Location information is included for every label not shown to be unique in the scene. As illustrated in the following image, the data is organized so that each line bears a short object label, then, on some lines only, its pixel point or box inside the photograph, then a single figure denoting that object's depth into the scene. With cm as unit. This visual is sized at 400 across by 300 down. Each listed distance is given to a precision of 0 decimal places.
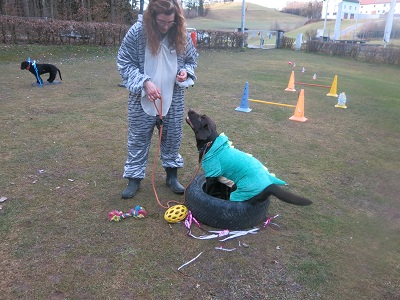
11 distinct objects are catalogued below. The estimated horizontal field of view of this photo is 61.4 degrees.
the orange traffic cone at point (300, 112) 664
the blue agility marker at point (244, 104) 707
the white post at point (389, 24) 2495
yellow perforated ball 296
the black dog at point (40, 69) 820
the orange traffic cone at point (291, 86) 986
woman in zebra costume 288
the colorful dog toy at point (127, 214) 297
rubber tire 283
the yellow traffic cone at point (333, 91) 938
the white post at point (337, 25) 3208
